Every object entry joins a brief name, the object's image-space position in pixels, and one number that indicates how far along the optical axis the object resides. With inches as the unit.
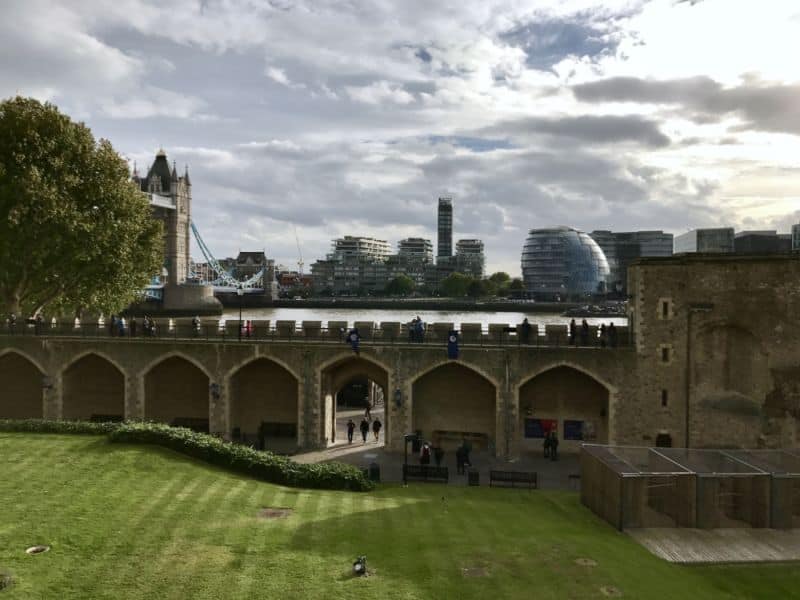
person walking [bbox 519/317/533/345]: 1132.5
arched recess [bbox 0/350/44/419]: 1355.8
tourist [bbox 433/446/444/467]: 1054.1
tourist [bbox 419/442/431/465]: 1017.5
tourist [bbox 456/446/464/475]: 1042.7
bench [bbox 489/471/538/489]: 929.5
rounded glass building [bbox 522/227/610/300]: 7711.6
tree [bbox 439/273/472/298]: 7383.9
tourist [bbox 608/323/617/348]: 1119.0
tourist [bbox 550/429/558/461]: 1136.8
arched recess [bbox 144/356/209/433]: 1323.8
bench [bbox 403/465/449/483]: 948.0
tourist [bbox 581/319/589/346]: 1119.6
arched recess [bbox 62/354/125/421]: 1336.1
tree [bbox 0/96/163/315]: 1341.0
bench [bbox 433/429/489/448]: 1215.6
